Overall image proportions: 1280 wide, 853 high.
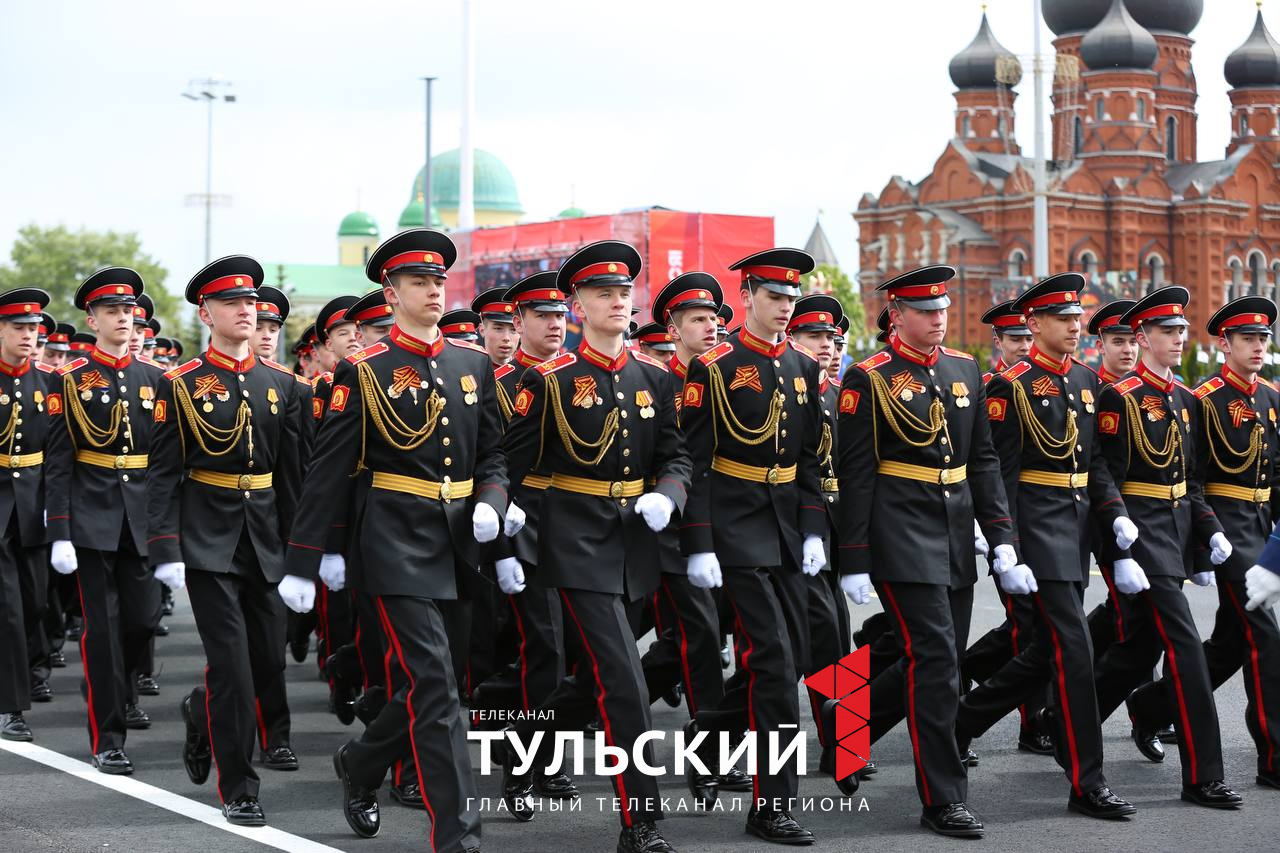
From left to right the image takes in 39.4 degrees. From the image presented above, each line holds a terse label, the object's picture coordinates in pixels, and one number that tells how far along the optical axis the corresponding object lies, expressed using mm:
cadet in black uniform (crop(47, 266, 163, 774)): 8398
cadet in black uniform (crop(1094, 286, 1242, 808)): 7645
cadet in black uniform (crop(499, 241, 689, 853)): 6645
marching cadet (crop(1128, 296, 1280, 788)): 8164
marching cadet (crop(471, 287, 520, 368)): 10562
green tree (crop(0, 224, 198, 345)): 94938
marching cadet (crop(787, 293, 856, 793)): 8375
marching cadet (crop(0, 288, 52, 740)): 9172
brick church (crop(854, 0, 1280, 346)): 85688
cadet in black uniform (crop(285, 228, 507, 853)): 6340
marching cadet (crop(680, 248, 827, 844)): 7156
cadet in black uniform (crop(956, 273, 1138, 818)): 7500
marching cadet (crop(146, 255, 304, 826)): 7324
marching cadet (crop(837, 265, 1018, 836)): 7141
